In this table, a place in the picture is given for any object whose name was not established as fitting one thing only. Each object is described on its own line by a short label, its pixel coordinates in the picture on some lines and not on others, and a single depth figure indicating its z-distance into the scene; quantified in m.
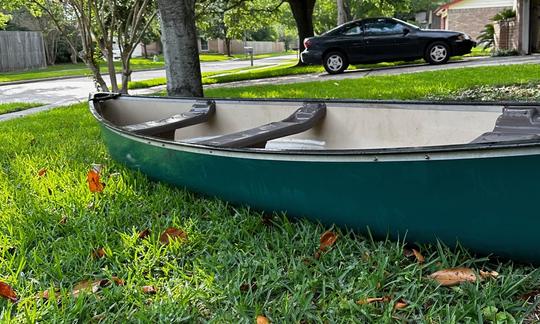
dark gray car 13.98
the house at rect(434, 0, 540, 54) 33.38
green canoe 2.01
